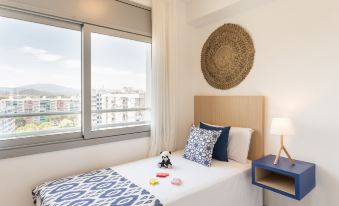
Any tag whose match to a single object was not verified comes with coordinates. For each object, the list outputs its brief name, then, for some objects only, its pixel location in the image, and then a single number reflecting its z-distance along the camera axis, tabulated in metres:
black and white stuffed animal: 2.10
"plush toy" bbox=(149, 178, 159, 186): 1.73
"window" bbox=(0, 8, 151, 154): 1.82
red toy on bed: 1.88
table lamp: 1.85
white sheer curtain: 2.57
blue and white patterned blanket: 1.45
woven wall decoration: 2.44
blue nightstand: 1.71
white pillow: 2.27
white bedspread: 1.60
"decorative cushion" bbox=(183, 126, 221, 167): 2.17
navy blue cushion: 2.29
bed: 1.51
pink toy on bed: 1.71
